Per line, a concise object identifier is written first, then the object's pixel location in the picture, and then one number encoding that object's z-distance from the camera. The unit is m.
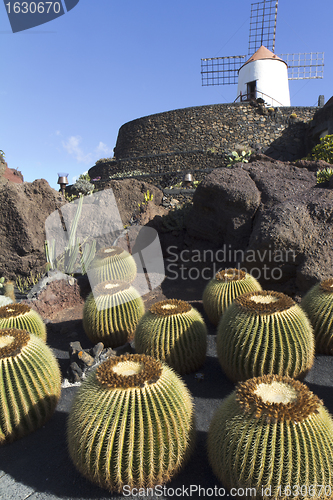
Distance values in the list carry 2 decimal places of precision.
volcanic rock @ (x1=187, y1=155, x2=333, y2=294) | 5.99
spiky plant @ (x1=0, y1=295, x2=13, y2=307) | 6.67
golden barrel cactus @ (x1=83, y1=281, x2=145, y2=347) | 4.91
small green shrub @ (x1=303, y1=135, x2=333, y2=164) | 14.44
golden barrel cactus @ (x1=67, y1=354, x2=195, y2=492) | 2.25
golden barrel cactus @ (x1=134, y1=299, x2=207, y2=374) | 3.91
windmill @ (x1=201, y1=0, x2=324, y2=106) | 27.58
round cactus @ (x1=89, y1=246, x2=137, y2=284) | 7.37
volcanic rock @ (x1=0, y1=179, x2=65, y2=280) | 8.88
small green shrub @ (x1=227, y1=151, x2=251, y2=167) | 20.36
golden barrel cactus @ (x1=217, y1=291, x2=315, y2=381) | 3.35
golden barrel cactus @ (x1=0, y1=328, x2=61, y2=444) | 2.90
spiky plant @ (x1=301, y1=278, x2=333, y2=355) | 4.25
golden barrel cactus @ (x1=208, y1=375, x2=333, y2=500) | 1.99
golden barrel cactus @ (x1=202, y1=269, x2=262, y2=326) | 5.03
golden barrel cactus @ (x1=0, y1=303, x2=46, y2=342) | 4.38
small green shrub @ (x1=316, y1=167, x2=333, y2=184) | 8.27
